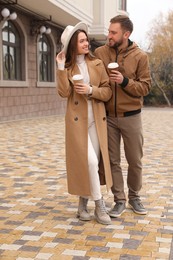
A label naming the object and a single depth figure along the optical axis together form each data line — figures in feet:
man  11.60
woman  11.30
